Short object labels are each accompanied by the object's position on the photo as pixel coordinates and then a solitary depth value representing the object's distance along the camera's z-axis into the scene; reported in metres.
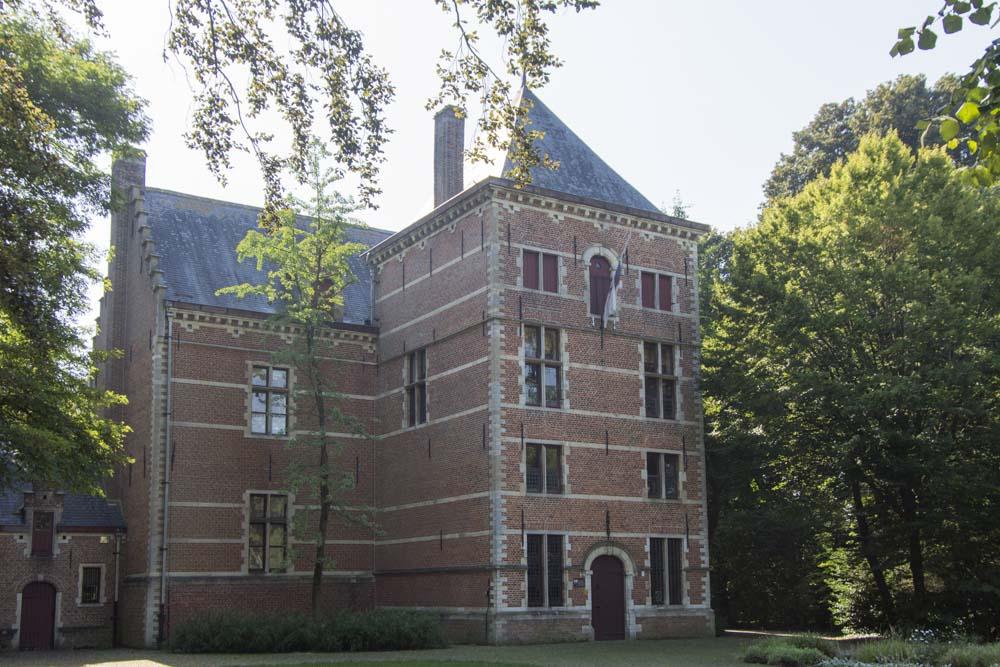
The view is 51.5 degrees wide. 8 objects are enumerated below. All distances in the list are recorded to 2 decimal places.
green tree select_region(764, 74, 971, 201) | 33.41
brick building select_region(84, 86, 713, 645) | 22.39
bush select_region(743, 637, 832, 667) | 16.59
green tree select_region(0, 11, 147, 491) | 16.98
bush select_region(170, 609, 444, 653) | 20.23
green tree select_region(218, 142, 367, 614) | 22.42
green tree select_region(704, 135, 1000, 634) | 20.91
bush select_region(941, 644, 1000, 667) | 15.02
